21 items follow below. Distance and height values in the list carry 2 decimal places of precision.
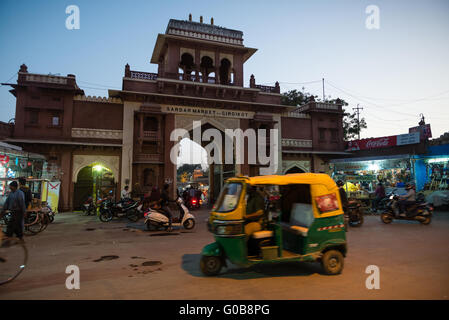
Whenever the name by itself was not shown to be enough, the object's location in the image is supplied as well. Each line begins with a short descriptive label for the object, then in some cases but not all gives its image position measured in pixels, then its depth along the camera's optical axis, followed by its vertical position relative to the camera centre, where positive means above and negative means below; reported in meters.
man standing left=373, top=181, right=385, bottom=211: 13.44 -0.63
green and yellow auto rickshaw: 4.21 -0.81
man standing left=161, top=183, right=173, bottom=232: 8.99 -0.79
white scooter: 8.94 -1.29
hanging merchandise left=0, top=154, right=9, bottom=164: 12.40 +1.05
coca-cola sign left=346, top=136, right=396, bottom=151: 22.15 +3.25
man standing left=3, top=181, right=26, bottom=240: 6.02 -0.59
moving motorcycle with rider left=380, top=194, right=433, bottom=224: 9.83 -1.16
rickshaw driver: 4.41 -0.50
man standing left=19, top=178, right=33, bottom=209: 7.99 -0.38
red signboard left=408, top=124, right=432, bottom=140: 19.59 +3.63
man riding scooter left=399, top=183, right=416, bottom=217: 10.01 -0.69
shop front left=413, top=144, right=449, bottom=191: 16.64 +0.81
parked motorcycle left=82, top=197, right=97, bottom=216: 14.09 -1.37
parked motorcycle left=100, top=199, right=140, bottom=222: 11.59 -1.27
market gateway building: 15.89 +4.26
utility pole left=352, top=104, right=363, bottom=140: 31.39 +8.11
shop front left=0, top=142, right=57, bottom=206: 12.10 +0.78
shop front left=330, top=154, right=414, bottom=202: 17.29 +0.74
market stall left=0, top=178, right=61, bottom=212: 11.96 -0.47
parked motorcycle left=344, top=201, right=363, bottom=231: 9.77 -1.18
